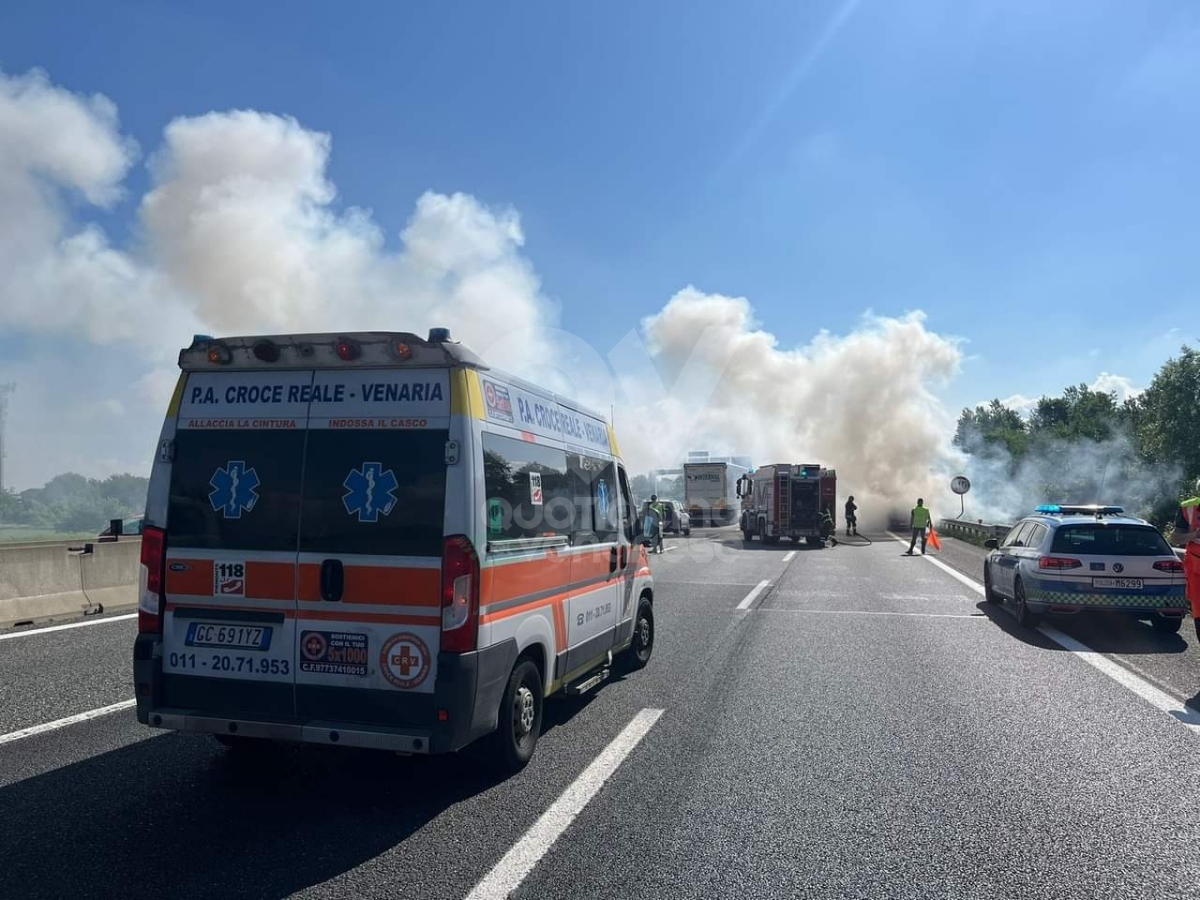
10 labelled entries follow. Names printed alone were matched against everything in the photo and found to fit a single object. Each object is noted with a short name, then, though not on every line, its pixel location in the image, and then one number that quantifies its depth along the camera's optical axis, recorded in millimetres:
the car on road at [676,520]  36750
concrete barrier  10398
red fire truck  30094
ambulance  4430
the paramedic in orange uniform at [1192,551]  8031
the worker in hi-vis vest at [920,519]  25892
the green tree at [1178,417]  47125
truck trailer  47281
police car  10133
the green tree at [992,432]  104500
